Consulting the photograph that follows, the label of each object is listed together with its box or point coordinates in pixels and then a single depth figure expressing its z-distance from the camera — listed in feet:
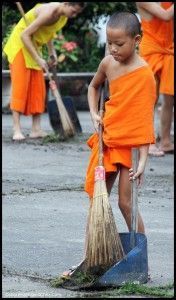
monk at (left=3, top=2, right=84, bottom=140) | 61.98
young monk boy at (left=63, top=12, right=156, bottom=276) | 31.65
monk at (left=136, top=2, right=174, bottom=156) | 56.79
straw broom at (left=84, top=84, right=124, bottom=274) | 30.58
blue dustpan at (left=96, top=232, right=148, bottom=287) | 30.37
